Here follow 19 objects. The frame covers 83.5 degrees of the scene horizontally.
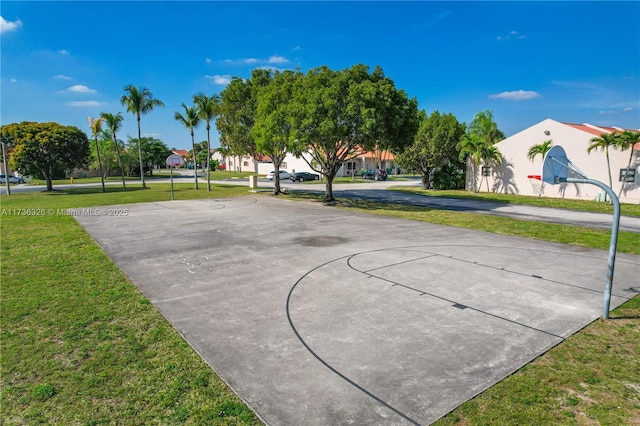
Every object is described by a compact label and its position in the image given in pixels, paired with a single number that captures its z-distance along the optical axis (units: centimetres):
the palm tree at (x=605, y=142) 2032
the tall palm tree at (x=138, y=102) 3212
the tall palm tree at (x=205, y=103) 2969
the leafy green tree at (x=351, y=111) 1716
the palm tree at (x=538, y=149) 2366
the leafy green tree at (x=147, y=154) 5988
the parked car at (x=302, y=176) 4416
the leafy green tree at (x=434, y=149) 3009
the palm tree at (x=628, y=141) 1967
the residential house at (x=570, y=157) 2100
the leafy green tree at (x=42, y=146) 2720
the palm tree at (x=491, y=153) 2723
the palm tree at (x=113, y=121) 3207
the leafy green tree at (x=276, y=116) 1958
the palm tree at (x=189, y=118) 3123
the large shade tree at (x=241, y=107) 2517
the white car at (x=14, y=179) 4674
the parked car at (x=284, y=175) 4509
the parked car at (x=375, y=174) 4609
